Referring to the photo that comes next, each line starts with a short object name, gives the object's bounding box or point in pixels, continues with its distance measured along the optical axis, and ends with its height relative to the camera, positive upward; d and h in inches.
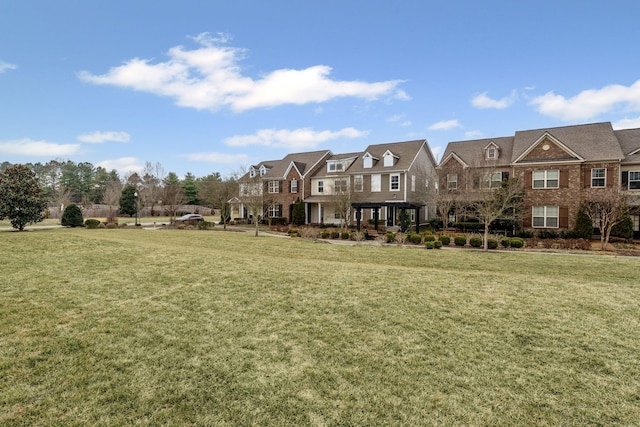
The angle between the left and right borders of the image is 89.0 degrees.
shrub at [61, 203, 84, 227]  1205.1 -13.0
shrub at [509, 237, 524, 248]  742.5 -72.9
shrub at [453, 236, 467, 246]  779.4 -71.0
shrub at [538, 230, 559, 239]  917.3 -68.4
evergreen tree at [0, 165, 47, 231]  897.5 +46.3
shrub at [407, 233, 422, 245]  815.1 -67.6
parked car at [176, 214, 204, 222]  1668.9 -26.6
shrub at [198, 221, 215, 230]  1287.4 -52.4
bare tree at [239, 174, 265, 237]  1135.0 +76.2
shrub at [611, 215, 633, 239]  845.2 -46.0
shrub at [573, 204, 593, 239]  880.9 -39.1
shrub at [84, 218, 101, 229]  1200.8 -39.1
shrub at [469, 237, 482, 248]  752.3 -71.4
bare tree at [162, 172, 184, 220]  1680.5 +90.3
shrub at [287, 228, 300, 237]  995.8 -63.0
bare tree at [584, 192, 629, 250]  758.5 +3.3
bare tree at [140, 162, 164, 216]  2281.0 +217.9
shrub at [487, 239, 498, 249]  741.3 -75.0
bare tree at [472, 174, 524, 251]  751.1 +30.0
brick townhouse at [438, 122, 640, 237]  917.2 +124.7
